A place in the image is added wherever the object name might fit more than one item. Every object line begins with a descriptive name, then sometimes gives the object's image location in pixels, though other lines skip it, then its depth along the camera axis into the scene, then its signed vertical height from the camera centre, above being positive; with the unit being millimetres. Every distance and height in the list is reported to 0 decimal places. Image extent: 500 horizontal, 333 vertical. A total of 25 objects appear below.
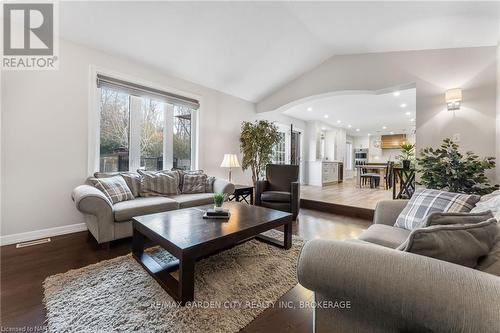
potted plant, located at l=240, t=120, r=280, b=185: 4725 +455
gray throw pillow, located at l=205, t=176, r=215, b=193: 3711 -374
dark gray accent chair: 3584 -442
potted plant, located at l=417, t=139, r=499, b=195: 2652 -54
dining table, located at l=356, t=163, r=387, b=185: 6938 -55
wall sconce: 2990 +941
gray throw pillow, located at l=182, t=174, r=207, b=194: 3572 -331
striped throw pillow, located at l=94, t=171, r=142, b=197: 3068 -240
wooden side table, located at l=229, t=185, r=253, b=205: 4039 -523
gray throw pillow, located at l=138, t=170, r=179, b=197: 3193 -295
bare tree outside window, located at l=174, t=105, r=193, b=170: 4055 +512
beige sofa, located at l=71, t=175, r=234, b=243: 2225 -531
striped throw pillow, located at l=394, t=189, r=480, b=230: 1525 -283
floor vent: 2443 -921
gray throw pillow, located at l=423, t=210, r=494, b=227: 949 -230
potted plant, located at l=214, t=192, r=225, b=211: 2252 -370
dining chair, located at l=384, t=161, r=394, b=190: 6488 -319
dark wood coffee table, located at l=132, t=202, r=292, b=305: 1495 -557
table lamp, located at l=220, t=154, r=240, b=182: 4145 +60
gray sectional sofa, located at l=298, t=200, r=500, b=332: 632 -406
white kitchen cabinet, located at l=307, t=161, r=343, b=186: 7434 -272
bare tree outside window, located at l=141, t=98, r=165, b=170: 3627 +510
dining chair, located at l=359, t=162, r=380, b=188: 7023 -420
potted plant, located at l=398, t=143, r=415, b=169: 4184 +212
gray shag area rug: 1331 -954
